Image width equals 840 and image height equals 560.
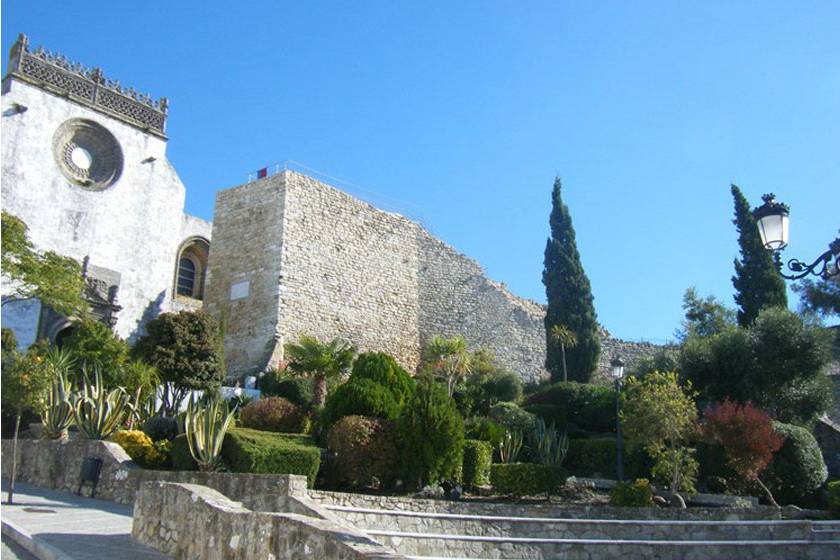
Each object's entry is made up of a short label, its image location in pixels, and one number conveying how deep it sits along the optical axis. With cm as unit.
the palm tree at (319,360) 1956
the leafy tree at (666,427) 1442
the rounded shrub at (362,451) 1191
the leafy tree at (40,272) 1416
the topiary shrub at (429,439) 1222
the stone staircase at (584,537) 973
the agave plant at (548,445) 1622
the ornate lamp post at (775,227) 684
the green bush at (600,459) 1662
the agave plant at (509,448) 1614
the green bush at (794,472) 1565
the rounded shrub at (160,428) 1371
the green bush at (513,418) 1856
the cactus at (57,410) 1344
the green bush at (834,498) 1395
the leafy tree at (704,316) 3123
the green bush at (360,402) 1295
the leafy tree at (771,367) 1975
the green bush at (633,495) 1288
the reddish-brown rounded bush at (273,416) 1557
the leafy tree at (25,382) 1253
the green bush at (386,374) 1371
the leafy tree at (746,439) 1434
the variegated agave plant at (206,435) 1123
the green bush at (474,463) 1432
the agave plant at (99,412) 1298
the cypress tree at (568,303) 2666
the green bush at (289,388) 1964
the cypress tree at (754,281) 2581
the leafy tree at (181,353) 1752
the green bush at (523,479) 1393
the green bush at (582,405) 2092
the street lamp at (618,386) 1542
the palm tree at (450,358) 2394
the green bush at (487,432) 1570
